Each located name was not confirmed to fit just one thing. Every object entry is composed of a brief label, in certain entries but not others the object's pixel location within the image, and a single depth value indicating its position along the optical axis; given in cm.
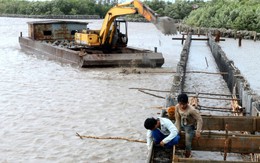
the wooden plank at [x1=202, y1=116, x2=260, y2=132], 904
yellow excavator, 2088
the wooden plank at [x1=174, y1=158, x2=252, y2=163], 650
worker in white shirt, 742
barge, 2122
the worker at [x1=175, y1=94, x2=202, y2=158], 769
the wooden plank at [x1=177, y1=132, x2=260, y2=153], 776
